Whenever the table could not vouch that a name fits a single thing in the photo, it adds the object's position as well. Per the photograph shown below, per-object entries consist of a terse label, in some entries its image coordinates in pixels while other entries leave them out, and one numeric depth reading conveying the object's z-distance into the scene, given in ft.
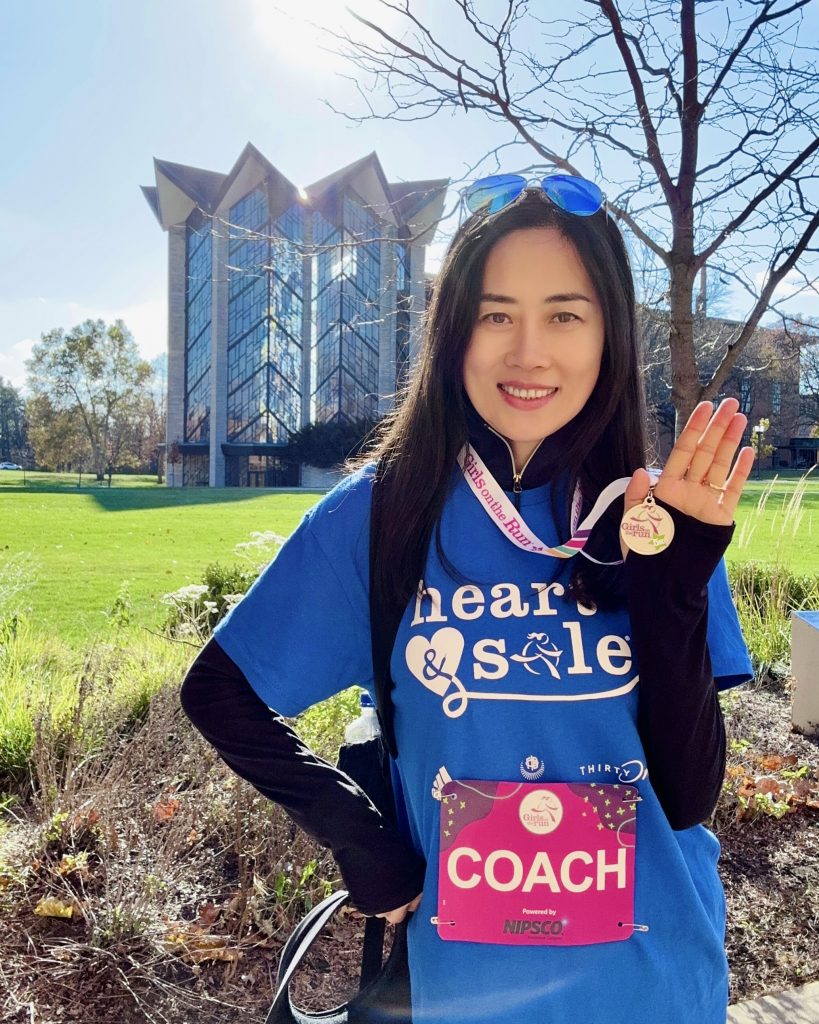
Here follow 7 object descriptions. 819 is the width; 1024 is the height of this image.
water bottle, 4.79
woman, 3.92
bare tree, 11.30
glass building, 161.99
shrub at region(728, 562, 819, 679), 20.18
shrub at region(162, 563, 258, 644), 16.65
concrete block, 15.98
